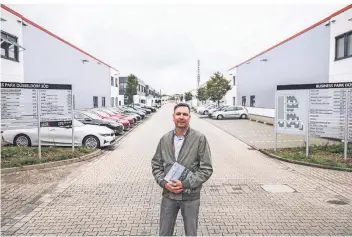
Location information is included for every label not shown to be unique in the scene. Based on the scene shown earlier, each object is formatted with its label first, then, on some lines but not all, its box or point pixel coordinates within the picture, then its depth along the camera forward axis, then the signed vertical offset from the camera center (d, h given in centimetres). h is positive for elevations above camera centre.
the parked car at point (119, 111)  2288 -69
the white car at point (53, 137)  1195 -135
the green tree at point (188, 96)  9090 +204
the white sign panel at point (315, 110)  1005 -22
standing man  325 -73
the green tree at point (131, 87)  4984 +256
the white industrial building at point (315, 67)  1546 +242
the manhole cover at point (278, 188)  683 -198
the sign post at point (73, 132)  1104 -111
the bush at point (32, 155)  889 -173
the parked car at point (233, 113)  3097 -100
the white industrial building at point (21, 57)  1509 +260
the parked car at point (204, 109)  4071 -82
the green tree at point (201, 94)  5820 +176
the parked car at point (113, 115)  2039 -83
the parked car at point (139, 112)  2966 -95
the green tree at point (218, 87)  4078 +217
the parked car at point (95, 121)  1584 -95
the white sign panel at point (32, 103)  939 -1
